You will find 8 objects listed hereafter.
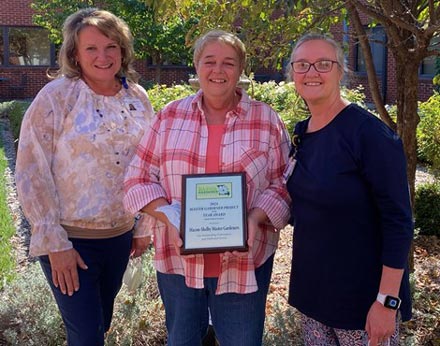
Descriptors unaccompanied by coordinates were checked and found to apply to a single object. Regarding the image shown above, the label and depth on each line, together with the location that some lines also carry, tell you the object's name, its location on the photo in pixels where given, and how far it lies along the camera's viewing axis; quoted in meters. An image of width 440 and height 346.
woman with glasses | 2.11
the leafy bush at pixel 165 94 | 10.21
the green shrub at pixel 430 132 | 7.18
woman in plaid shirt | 2.46
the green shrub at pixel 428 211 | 6.43
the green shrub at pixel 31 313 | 3.74
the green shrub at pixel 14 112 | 13.10
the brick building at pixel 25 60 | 22.75
